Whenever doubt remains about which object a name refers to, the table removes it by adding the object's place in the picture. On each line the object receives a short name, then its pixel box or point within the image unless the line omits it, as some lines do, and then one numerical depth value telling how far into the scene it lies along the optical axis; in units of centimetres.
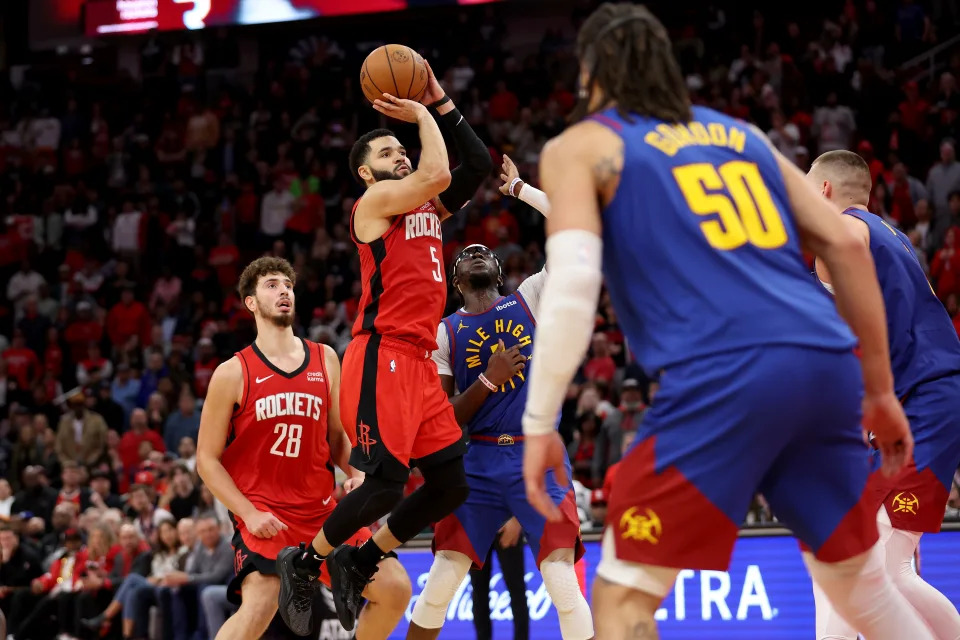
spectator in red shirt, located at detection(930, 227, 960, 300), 1167
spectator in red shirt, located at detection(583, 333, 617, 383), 1260
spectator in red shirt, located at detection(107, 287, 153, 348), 1701
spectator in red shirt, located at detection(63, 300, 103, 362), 1706
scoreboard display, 1775
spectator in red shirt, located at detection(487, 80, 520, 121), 1775
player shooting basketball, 535
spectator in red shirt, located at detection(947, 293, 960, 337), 1113
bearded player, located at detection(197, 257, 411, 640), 573
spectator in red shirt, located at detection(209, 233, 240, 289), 1741
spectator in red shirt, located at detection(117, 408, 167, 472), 1453
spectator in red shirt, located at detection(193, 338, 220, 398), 1508
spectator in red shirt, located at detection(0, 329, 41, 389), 1677
